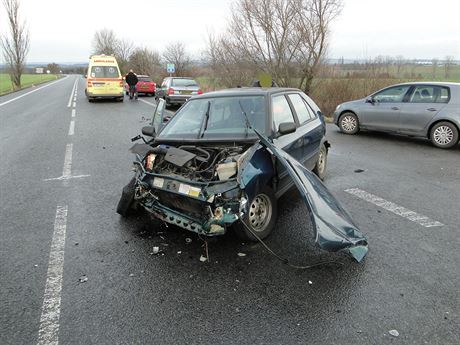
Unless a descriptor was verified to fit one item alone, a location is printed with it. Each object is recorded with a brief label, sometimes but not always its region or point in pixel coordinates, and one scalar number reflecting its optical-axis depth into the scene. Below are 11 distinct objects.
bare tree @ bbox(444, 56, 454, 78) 26.56
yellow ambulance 20.48
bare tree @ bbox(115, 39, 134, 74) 63.37
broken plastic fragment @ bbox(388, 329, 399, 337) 2.71
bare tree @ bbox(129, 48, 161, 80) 48.19
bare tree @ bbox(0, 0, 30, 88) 39.22
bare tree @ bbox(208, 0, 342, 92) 18.31
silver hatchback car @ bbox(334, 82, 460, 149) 9.05
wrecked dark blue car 3.65
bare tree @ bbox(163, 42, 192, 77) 40.38
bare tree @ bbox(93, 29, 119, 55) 70.10
